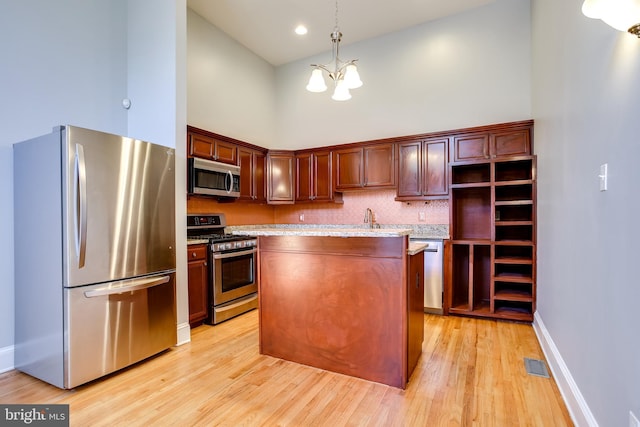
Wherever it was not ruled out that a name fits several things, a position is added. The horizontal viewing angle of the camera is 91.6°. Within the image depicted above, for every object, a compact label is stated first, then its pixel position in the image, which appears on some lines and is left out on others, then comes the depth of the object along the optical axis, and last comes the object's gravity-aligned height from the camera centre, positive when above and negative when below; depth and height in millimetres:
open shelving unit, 3561 -277
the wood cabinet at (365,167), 4461 +686
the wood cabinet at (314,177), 4934 +593
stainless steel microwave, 3674 +458
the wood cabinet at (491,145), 3729 +836
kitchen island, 2203 -682
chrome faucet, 4578 -63
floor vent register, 2367 -1230
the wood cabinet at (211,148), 3711 +844
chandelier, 2680 +1161
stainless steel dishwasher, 3822 -783
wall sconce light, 1070 +710
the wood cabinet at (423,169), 4074 +585
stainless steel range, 3611 -677
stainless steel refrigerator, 2211 -308
